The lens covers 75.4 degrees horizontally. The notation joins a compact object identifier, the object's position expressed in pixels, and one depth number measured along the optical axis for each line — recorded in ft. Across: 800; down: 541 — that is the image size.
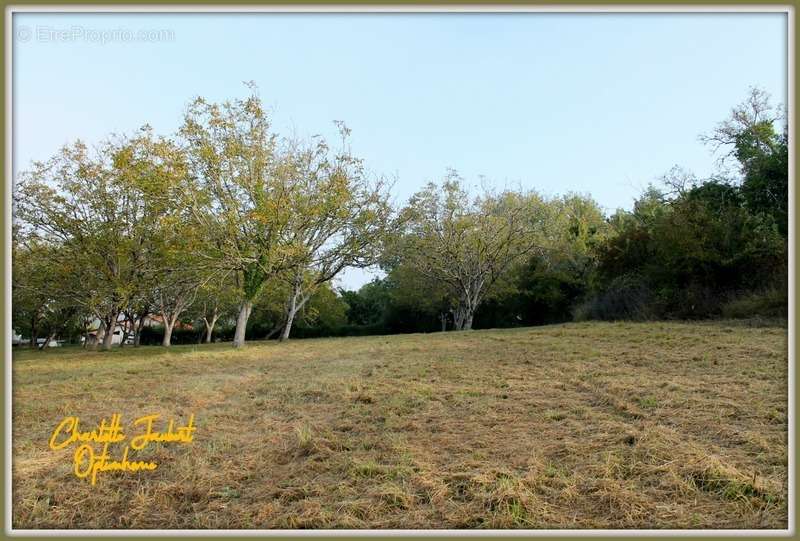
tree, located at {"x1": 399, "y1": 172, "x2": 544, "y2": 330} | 103.45
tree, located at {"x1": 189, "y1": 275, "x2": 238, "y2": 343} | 93.33
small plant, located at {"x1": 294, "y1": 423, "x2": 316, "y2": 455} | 21.15
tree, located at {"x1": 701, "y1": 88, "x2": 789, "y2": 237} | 61.16
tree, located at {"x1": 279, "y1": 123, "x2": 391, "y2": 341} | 69.12
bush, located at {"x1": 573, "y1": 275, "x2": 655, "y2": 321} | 72.02
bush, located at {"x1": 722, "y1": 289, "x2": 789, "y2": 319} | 52.90
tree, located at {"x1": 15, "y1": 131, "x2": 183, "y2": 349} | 73.82
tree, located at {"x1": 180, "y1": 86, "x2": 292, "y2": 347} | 63.00
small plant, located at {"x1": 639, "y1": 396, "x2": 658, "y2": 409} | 25.31
